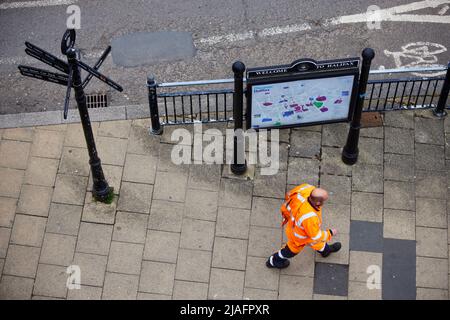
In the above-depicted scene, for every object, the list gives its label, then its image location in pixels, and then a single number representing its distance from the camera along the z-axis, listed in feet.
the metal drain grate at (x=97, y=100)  33.72
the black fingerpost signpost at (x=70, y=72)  24.00
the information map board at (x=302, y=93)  28.53
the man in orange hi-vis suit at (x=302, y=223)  25.49
